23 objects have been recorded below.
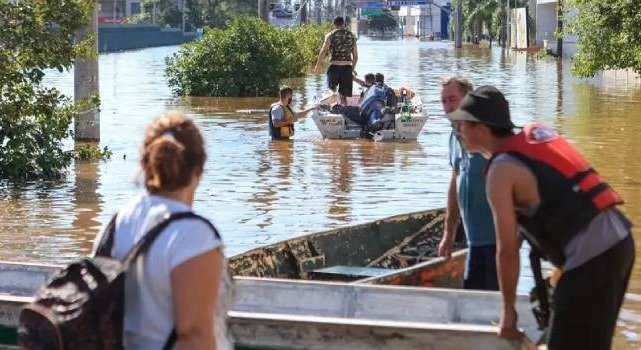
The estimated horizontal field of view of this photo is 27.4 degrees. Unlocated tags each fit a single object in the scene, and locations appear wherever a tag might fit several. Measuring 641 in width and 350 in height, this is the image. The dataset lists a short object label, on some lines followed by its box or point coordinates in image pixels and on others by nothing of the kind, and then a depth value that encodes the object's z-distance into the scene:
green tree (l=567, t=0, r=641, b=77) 21.77
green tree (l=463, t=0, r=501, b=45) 93.69
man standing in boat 20.08
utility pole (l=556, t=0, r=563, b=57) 63.61
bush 32.66
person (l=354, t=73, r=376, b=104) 21.13
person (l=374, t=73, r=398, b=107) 20.70
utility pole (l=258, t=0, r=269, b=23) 45.62
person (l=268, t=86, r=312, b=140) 20.20
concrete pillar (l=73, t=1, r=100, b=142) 17.56
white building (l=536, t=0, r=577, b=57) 76.19
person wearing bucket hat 4.85
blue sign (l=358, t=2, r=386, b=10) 164.75
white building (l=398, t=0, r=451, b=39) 138.38
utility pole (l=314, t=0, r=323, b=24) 135.38
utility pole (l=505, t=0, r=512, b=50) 84.25
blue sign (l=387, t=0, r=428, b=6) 139.35
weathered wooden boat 7.90
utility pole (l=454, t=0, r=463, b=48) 91.25
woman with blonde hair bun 3.64
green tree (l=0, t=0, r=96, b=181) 14.92
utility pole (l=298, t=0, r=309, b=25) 66.18
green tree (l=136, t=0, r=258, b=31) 105.38
